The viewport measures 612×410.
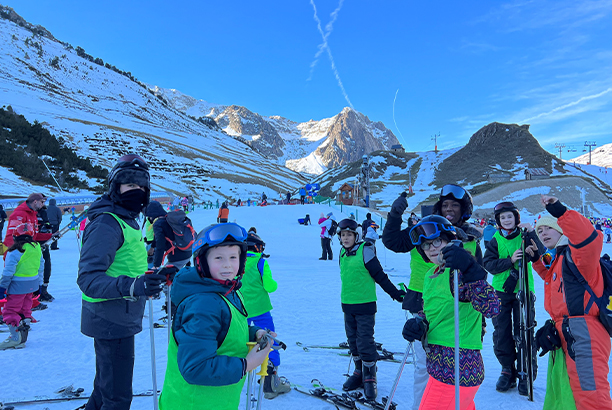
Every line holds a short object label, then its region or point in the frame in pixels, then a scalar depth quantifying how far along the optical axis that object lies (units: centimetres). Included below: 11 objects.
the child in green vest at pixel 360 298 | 393
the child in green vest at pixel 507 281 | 416
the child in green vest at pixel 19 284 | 527
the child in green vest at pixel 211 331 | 171
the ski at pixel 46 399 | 355
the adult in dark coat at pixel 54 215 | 1245
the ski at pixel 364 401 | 365
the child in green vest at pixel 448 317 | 236
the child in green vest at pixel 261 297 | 393
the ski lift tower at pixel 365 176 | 3881
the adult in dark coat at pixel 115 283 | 236
